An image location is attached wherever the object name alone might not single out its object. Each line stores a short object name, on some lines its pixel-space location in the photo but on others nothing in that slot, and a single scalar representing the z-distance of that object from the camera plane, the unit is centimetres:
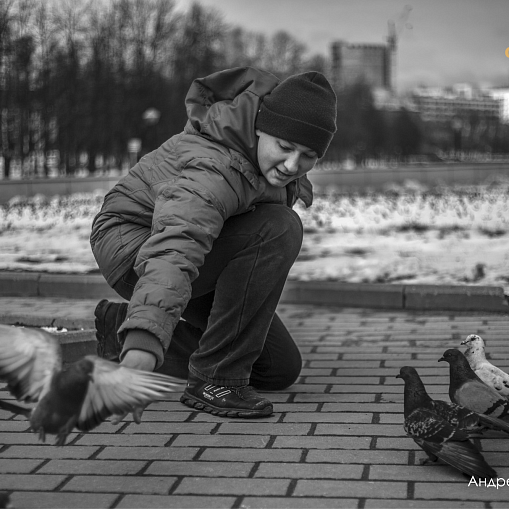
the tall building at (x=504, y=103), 10732
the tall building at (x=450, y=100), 14440
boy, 325
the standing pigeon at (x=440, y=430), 262
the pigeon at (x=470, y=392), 303
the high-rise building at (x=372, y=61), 13649
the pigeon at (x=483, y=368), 329
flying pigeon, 230
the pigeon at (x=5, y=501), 231
